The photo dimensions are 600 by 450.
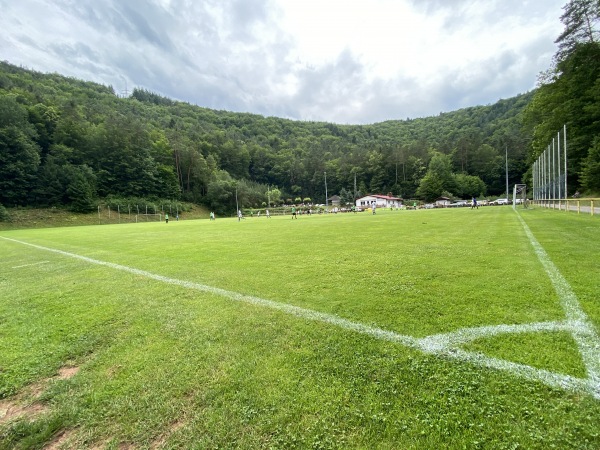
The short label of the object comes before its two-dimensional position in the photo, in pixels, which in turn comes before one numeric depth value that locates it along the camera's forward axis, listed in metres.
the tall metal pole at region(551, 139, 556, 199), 23.07
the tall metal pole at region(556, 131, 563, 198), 21.12
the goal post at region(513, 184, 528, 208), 33.91
